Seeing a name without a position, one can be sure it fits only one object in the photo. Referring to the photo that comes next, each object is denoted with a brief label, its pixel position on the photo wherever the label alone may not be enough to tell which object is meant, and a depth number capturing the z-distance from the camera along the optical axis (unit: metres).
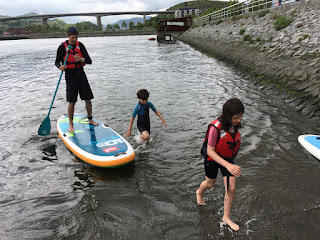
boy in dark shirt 5.39
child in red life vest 2.89
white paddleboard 5.35
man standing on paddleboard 5.79
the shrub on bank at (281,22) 14.02
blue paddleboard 5.01
